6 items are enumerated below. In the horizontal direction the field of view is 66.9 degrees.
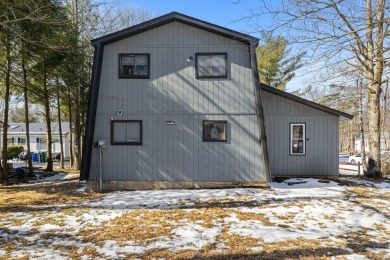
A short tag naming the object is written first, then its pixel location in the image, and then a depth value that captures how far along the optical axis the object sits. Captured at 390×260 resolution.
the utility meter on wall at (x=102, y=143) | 9.38
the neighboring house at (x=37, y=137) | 34.62
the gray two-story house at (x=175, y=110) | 9.62
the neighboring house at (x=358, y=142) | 44.97
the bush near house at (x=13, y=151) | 27.98
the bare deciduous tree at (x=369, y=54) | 5.89
